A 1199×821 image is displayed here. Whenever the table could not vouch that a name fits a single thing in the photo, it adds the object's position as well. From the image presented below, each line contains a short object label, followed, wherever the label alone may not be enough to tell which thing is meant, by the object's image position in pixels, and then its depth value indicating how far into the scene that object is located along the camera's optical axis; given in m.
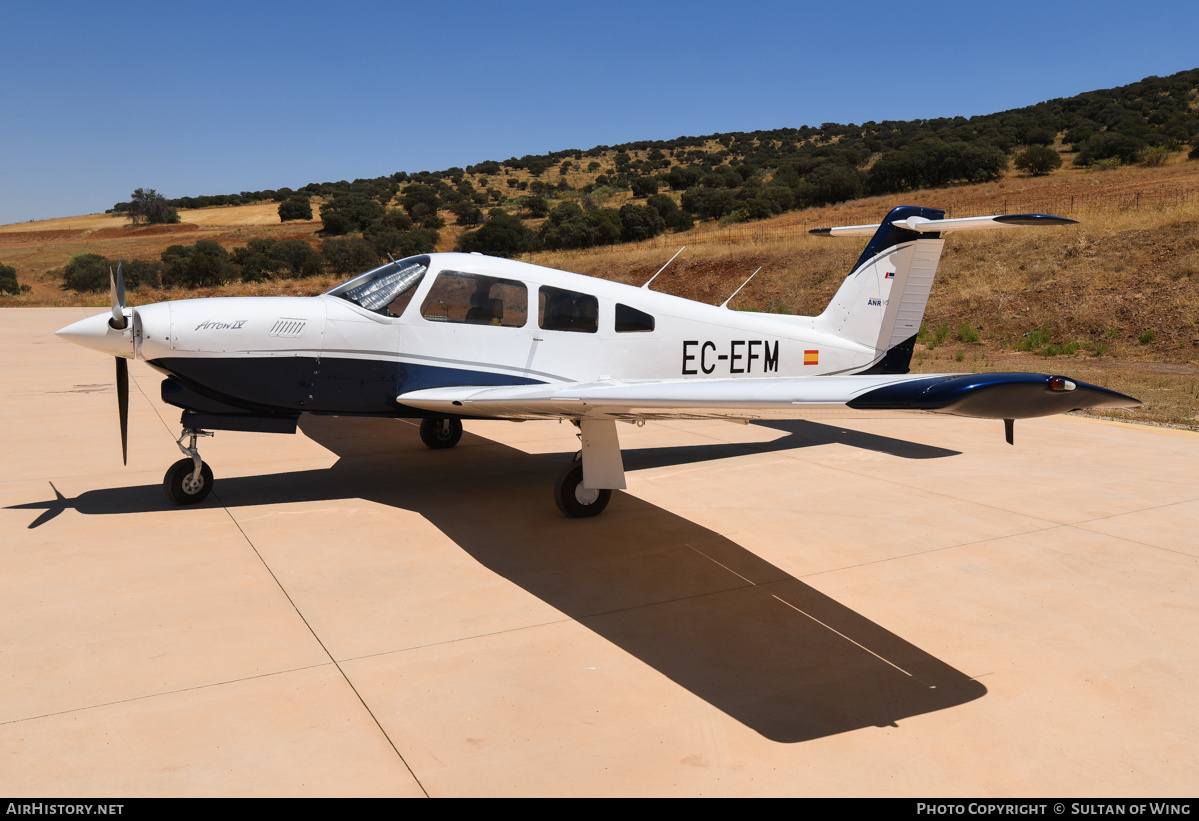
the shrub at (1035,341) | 20.38
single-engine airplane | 6.53
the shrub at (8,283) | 49.91
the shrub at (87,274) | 50.31
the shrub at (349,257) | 46.53
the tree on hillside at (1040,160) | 45.84
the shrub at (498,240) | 48.78
